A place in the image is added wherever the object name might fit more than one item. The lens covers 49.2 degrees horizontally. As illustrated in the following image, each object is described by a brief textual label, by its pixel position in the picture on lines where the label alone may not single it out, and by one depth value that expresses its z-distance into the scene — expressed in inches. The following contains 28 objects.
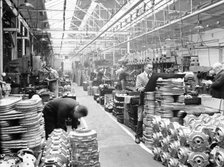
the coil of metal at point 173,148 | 179.1
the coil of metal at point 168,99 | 230.7
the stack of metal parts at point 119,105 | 367.9
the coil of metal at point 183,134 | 167.9
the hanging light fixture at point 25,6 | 230.7
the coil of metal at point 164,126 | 200.1
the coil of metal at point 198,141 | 155.9
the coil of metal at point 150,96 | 249.1
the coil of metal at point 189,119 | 185.9
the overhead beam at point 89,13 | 548.4
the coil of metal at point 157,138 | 210.2
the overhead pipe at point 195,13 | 273.4
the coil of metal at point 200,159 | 154.9
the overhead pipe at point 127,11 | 280.5
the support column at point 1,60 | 226.8
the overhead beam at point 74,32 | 615.6
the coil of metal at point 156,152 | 211.1
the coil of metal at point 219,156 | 137.5
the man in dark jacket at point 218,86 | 230.0
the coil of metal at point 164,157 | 195.2
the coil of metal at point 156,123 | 217.5
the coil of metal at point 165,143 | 194.7
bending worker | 182.1
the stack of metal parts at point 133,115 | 303.1
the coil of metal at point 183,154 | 165.0
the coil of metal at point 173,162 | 179.9
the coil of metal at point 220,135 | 138.2
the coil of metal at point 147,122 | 247.1
